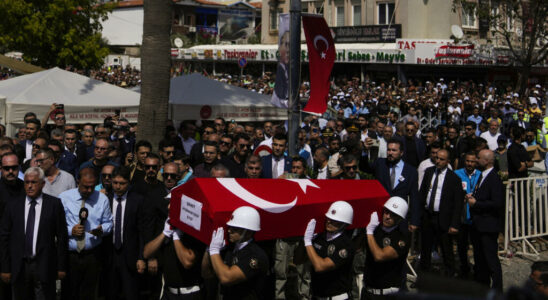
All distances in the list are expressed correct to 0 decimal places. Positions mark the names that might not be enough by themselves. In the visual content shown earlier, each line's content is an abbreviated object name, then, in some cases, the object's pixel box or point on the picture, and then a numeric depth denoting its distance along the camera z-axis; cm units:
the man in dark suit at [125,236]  622
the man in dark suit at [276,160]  856
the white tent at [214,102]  1371
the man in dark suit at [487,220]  741
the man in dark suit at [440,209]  781
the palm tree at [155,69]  973
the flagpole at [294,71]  802
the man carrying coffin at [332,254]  497
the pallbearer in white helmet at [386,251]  523
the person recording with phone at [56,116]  1124
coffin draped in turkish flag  487
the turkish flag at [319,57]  833
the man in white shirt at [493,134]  1207
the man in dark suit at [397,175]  769
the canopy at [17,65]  1753
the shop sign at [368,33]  3559
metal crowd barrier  922
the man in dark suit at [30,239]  573
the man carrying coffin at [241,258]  455
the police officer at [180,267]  525
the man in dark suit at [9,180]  643
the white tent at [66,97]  1211
